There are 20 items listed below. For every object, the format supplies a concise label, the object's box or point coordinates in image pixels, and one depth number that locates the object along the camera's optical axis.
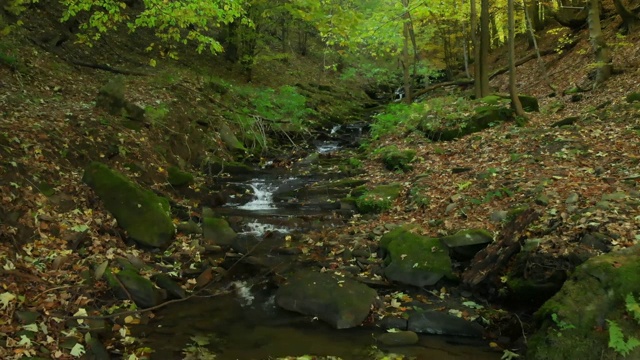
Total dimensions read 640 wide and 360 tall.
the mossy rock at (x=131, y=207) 8.43
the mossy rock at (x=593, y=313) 4.65
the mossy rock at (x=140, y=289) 6.61
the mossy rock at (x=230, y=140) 15.12
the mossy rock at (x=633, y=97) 10.68
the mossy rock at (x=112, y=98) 11.72
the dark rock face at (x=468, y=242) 7.60
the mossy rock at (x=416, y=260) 7.46
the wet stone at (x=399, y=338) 5.82
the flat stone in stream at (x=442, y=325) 6.06
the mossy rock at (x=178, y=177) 11.12
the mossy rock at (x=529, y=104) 13.92
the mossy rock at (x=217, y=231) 9.13
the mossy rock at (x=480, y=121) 13.29
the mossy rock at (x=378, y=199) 10.32
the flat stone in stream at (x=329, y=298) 6.39
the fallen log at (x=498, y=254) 6.88
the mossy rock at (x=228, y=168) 13.38
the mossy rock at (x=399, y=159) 12.36
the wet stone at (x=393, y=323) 6.20
